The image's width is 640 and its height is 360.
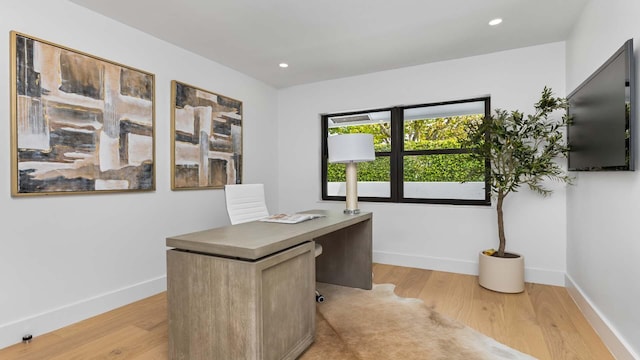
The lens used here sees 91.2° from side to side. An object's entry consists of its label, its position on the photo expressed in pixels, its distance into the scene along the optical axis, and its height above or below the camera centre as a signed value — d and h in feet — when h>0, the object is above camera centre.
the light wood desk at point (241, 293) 4.77 -1.90
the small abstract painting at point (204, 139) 9.92 +1.37
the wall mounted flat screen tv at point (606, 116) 5.23 +1.18
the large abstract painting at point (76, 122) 6.62 +1.36
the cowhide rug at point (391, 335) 5.96 -3.38
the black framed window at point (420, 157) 11.42 +0.77
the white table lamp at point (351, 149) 8.96 +0.82
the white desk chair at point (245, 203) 8.95 -0.77
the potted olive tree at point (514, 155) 8.90 +0.60
